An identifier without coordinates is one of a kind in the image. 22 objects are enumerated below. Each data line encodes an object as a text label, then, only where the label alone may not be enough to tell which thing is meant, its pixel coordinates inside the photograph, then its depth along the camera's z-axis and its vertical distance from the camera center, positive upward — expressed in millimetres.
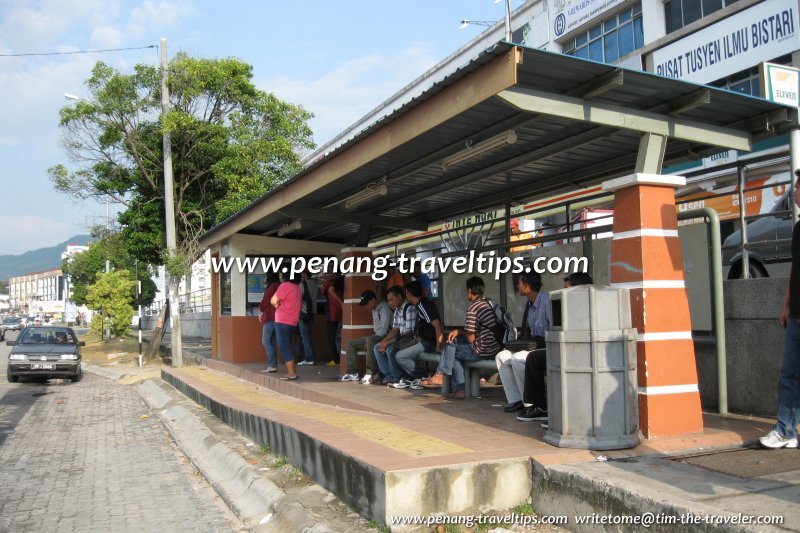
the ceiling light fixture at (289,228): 12719 +1486
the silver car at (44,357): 17453 -1179
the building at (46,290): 138338 +5521
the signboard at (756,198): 7094 +1027
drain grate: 4402 -1141
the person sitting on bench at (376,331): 10289 -423
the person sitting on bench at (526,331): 7070 -345
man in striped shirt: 7895 -460
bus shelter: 5484 +1660
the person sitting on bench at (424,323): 9242 -289
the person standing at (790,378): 4871 -613
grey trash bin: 5051 -556
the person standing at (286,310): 11461 -85
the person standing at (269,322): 12180 -296
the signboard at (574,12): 23797 +10207
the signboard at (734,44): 17828 +7091
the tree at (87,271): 54806 +3618
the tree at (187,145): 20625 +5043
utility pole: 19953 +2634
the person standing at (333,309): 12836 -96
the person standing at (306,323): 13555 -371
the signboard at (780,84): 5891 +1829
